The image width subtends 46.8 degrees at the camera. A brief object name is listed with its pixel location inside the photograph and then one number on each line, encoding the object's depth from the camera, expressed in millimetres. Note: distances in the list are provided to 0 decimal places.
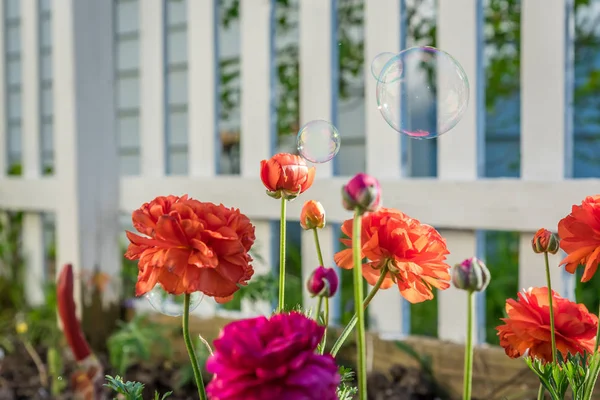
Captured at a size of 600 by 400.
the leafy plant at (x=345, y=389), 650
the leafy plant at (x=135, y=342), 2033
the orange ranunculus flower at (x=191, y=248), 606
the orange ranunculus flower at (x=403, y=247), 626
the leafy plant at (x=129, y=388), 637
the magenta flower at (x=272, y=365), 468
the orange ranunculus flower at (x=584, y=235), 655
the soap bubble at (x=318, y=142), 1115
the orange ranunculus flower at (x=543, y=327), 700
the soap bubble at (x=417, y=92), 1108
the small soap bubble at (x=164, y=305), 861
